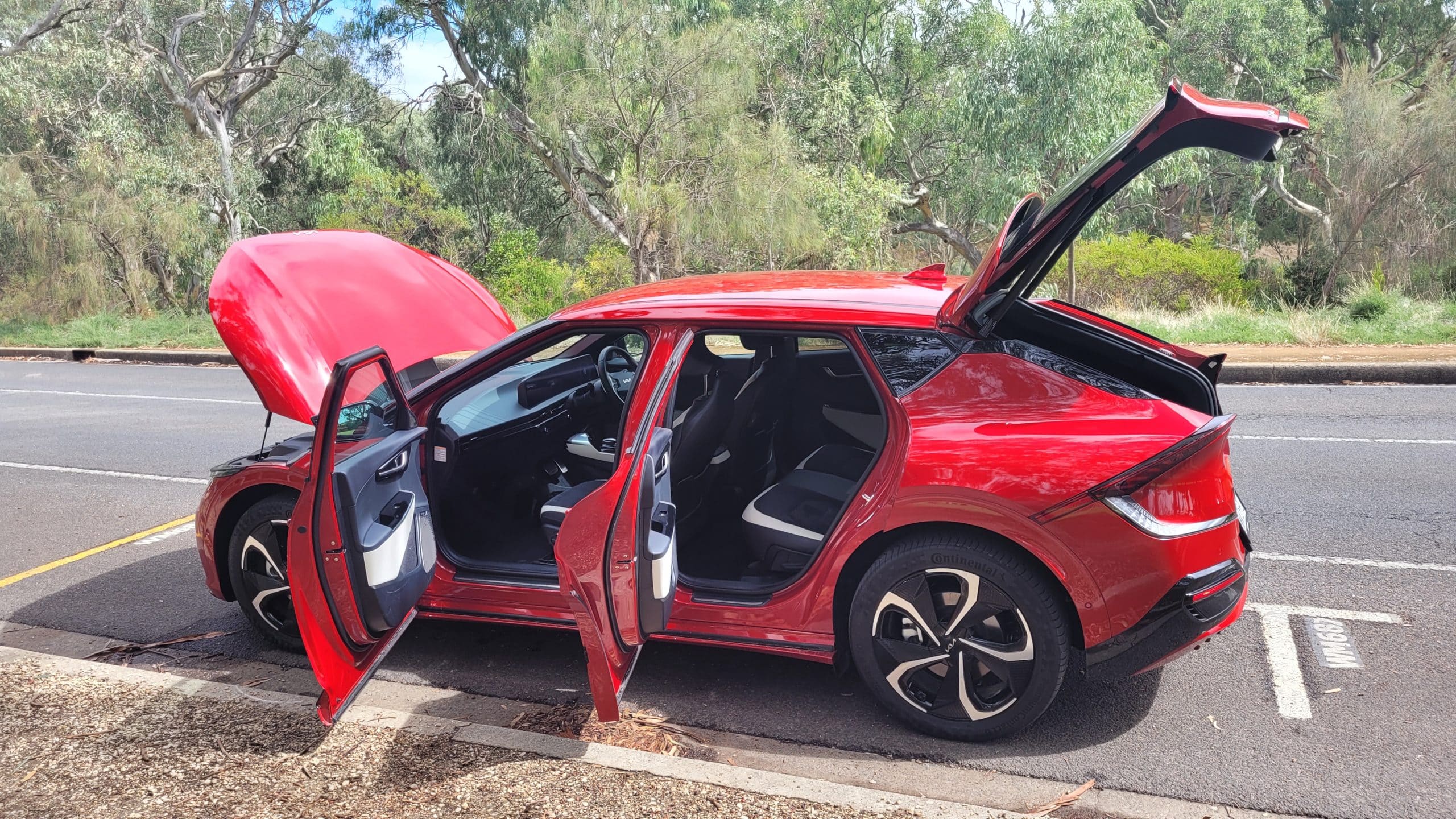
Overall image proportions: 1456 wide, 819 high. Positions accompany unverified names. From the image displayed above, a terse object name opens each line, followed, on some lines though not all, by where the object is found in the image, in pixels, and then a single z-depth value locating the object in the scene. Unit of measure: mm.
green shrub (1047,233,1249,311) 21266
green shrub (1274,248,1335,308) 20984
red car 3262
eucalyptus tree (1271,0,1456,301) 20344
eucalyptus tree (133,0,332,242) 25078
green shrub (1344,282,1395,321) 15211
